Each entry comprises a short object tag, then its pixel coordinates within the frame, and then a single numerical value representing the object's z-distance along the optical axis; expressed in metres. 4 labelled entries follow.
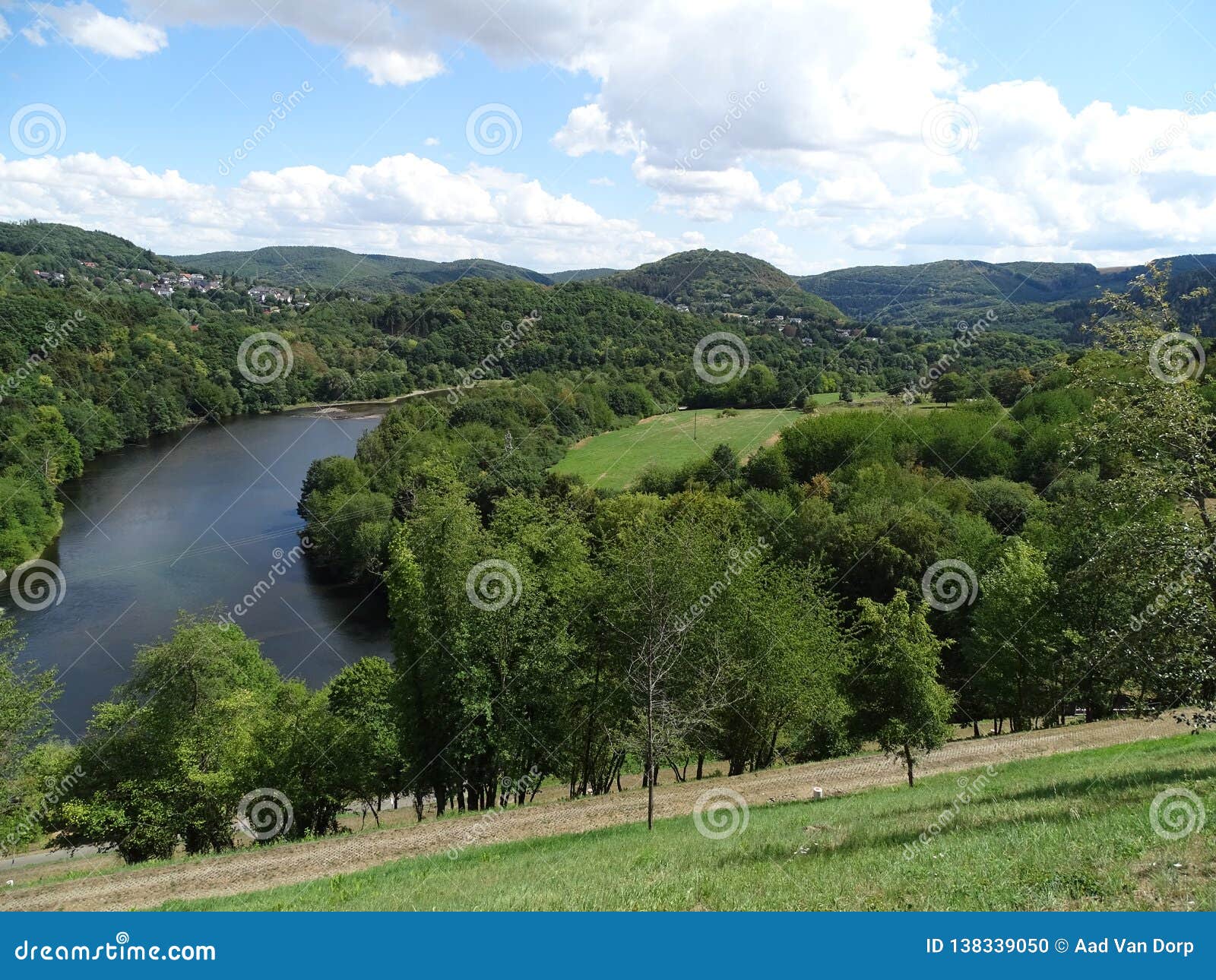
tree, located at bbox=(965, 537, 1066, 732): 31.02
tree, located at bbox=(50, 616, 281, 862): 23.11
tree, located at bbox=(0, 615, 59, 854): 22.19
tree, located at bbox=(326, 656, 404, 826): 23.91
